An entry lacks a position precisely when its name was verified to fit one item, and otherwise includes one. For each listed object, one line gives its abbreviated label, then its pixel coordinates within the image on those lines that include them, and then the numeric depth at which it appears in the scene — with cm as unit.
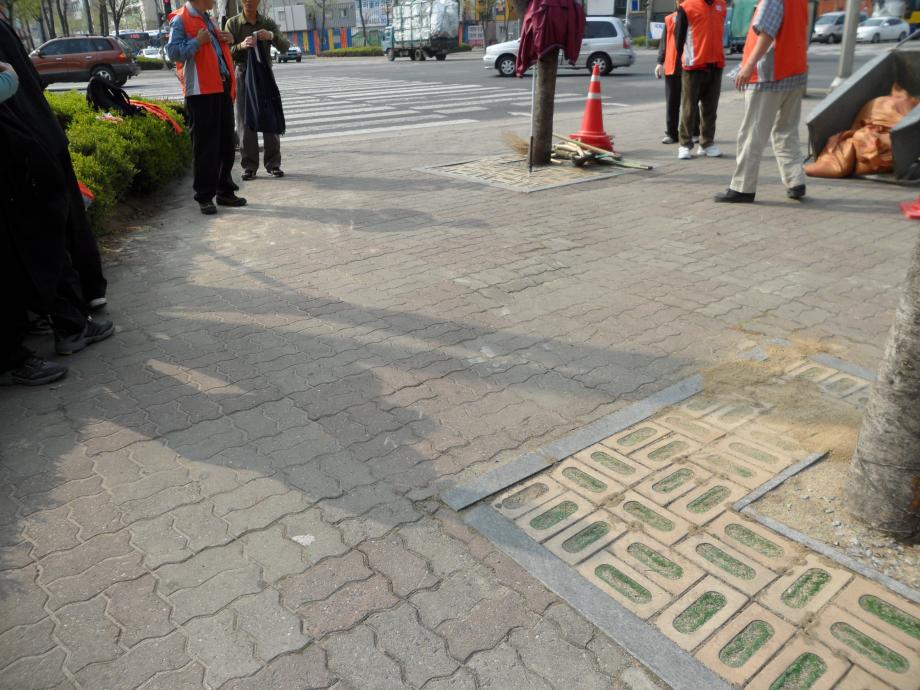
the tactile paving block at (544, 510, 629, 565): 247
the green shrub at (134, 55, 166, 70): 3931
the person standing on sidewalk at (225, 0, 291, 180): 765
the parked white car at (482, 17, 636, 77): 2369
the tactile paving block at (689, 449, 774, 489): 280
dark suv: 2531
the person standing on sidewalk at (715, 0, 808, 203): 601
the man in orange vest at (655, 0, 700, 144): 916
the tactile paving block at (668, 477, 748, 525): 262
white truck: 3569
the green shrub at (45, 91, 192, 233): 591
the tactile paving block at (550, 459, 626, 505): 277
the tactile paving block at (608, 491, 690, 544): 254
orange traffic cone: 884
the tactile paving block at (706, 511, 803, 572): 240
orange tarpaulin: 759
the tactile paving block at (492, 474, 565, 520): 271
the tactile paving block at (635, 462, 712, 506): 274
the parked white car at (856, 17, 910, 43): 4088
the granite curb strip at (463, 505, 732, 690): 201
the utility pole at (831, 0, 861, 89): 1309
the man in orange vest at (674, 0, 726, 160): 841
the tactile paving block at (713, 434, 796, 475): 289
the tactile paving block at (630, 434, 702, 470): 296
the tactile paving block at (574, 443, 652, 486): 287
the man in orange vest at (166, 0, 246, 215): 632
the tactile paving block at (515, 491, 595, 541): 259
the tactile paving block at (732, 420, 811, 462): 293
